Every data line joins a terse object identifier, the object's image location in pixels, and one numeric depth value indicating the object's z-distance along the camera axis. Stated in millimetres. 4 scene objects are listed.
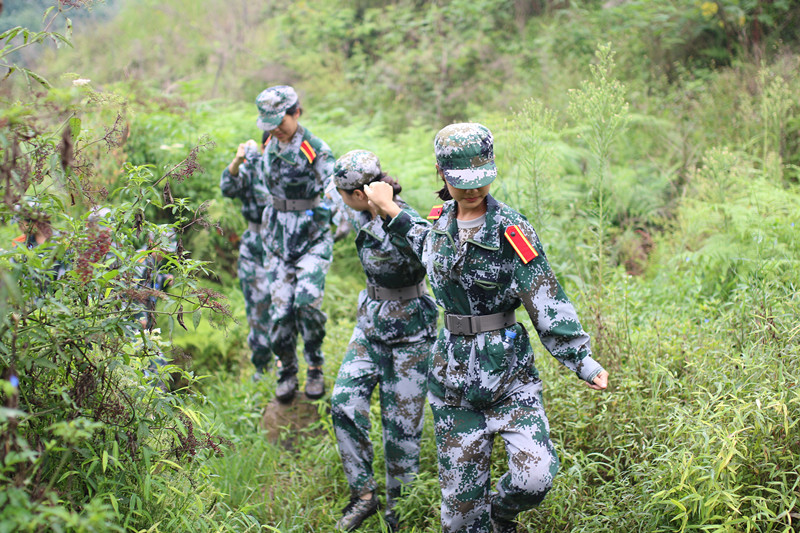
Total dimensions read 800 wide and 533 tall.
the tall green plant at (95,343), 2305
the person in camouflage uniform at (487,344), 2881
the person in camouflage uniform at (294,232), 4809
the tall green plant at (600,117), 3879
